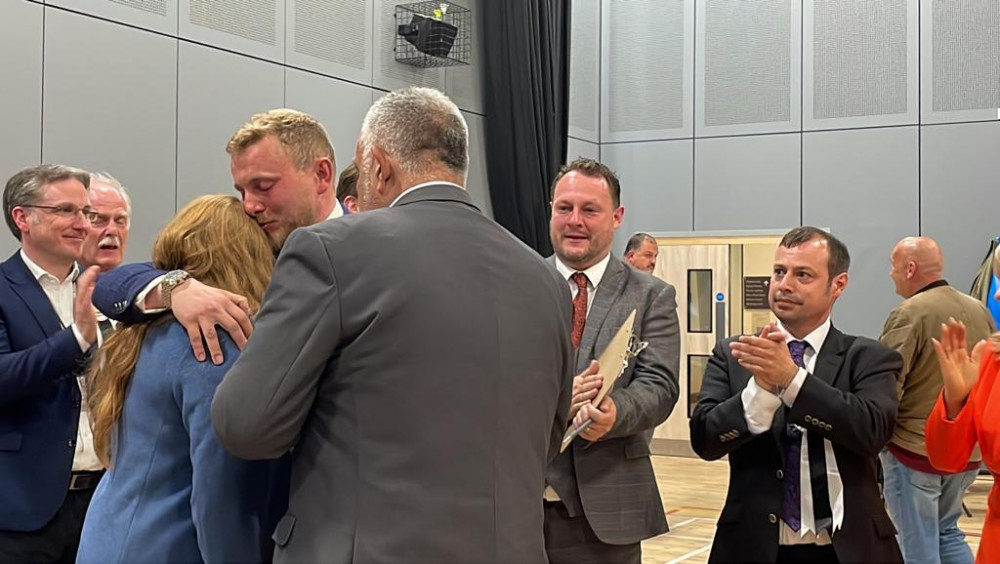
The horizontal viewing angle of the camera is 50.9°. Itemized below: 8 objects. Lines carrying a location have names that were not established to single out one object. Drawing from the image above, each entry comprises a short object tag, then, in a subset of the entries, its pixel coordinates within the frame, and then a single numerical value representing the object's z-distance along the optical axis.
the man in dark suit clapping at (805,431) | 2.71
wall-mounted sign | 10.44
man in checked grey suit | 2.75
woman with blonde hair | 1.82
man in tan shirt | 5.05
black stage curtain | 9.43
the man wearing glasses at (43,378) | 2.73
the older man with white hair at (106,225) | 3.39
